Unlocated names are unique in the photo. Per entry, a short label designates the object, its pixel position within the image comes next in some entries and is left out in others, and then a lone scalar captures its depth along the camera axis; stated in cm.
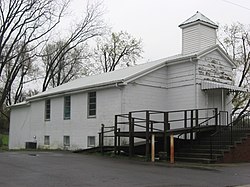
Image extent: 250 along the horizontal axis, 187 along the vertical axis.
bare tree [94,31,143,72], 5119
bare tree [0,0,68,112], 3622
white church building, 2086
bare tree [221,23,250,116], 3550
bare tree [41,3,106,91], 4178
